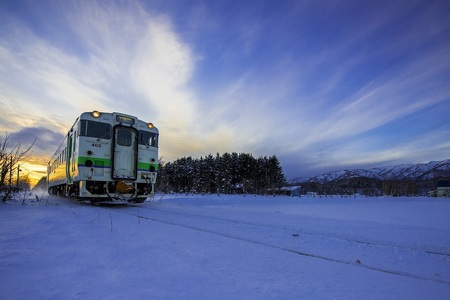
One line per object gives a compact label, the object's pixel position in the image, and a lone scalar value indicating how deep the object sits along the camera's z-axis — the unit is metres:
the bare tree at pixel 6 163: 8.99
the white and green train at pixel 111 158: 10.06
